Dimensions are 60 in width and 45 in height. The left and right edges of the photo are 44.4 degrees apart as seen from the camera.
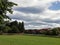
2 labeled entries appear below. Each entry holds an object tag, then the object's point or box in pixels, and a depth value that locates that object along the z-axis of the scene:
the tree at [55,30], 28.86
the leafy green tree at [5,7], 7.84
